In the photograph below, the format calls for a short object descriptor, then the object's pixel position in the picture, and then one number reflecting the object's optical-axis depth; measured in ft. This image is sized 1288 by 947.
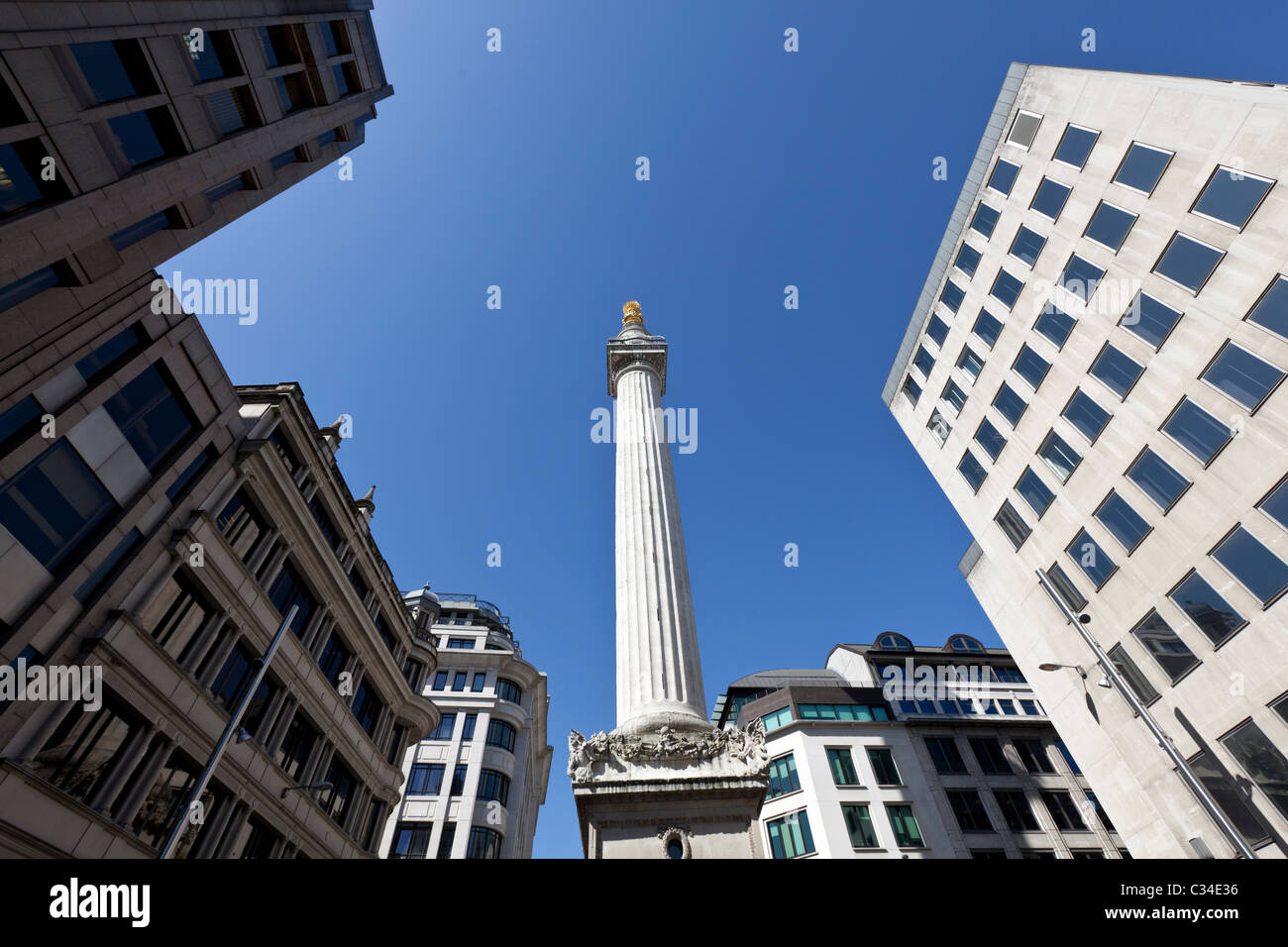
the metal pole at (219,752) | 55.77
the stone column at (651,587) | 67.77
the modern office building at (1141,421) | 66.44
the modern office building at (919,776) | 132.26
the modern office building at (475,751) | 143.54
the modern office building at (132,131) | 46.42
